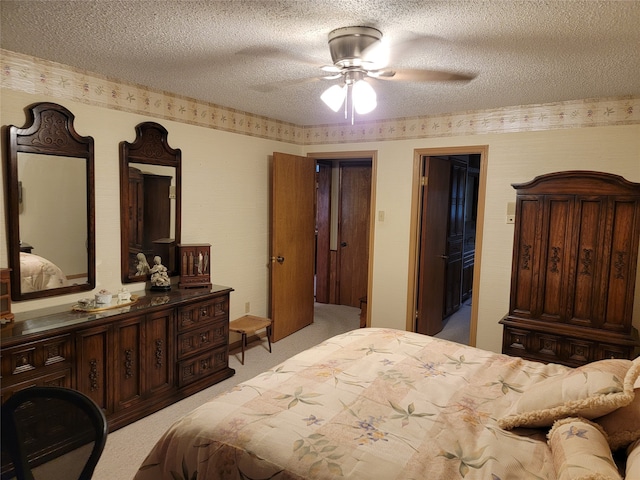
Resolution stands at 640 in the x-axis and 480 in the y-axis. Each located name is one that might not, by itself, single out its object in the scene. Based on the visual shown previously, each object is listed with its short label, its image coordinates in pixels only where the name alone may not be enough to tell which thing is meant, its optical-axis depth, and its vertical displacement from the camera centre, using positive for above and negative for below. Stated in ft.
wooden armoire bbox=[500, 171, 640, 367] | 9.34 -1.24
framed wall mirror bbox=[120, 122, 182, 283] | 10.36 +0.05
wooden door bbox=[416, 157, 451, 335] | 14.26 -1.22
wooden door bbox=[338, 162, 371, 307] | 19.10 -1.00
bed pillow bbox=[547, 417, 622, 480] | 4.05 -2.46
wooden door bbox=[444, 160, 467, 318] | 16.76 -1.08
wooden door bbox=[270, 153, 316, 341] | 14.58 -1.26
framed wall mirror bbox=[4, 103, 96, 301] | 8.30 -0.12
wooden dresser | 7.64 -3.16
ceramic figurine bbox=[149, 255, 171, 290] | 10.93 -1.93
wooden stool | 12.64 -3.71
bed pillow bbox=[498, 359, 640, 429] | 4.95 -2.23
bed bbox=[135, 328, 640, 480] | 4.57 -2.73
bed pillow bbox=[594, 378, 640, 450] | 4.83 -2.42
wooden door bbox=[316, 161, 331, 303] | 19.62 -1.13
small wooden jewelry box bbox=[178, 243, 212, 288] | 11.43 -1.67
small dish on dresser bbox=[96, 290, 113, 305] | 9.02 -2.09
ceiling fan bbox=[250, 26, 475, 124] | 6.86 +2.62
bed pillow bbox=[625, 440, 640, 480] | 3.99 -2.46
